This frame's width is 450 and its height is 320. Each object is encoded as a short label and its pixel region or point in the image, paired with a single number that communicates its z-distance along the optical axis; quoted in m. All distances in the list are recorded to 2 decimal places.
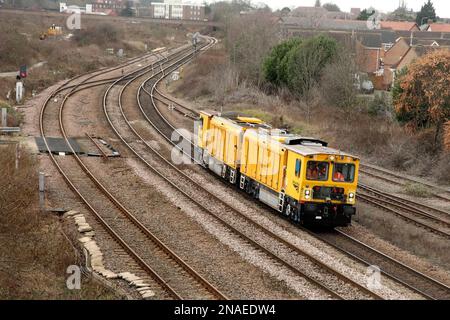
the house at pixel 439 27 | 119.81
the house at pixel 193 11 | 177.88
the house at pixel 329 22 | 106.88
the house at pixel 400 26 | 122.79
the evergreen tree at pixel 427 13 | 142.99
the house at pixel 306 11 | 152.85
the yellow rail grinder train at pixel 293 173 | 19.44
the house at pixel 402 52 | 65.97
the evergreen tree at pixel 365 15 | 139.75
